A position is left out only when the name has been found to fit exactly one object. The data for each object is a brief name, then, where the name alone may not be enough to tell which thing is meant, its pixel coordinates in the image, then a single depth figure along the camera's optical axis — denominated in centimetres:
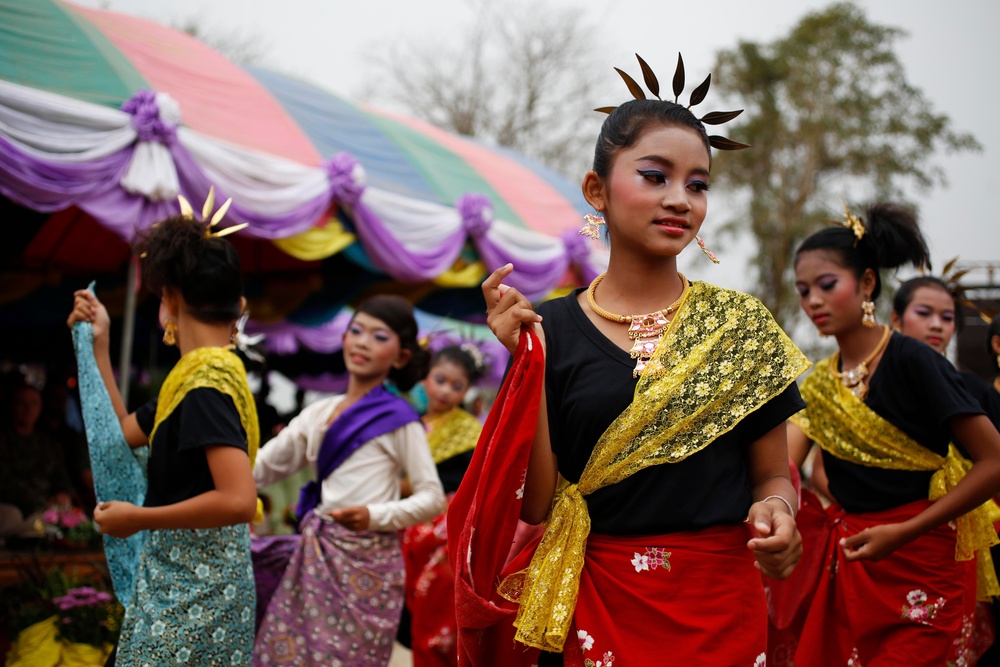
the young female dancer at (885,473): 305
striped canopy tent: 609
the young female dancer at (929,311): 466
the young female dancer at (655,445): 203
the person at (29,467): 700
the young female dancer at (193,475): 281
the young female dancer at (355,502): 379
